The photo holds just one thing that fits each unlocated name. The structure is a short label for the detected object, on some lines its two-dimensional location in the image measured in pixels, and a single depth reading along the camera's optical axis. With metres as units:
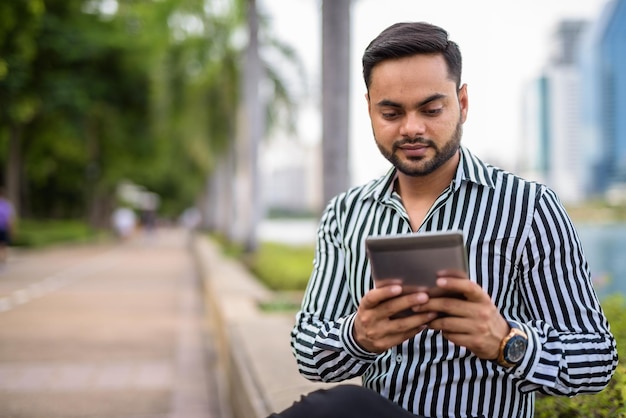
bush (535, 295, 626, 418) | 2.77
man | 1.89
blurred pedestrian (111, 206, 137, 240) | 42.81
